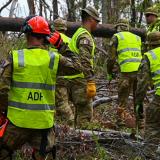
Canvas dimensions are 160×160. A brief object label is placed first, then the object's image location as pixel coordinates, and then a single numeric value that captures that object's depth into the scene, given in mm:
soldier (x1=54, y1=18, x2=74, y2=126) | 8336
